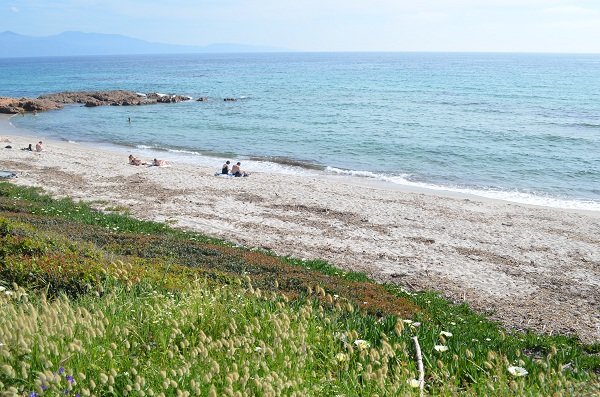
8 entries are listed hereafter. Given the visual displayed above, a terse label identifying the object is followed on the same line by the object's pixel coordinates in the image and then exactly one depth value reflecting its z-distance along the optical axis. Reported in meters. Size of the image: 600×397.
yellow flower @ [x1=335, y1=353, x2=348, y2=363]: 5.61
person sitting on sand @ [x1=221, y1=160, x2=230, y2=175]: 29.77
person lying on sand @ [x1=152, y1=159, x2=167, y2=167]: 32.21
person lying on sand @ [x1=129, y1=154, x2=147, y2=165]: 32.47
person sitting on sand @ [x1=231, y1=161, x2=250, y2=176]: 29.39
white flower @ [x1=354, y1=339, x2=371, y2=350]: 5.88
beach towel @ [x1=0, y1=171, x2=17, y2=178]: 27.17
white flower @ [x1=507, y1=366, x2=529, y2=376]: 5.31
